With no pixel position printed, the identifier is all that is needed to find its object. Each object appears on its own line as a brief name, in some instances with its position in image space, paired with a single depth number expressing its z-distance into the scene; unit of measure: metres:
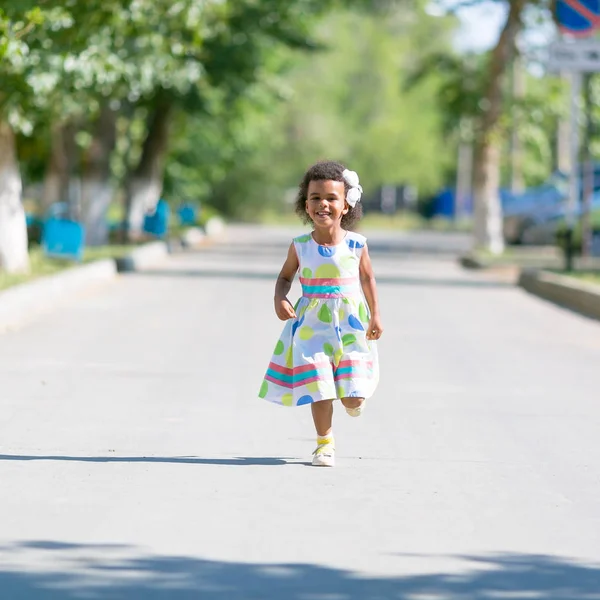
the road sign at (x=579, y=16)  31.70
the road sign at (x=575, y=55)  29.67
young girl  9.29
